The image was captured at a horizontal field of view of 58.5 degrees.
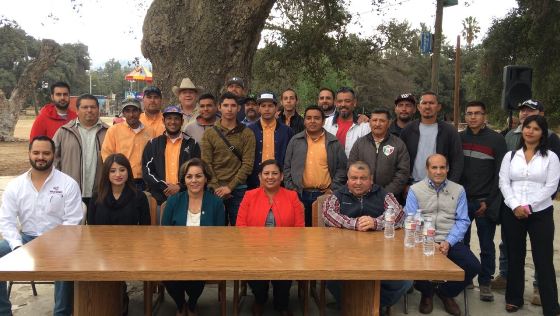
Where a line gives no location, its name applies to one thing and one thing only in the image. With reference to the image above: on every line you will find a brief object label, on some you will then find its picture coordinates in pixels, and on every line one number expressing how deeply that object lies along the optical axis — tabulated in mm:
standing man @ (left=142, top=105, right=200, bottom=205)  4828
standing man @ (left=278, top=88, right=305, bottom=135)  5688
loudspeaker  7156
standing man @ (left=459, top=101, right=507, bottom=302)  4852
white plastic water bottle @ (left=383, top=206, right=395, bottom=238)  3868
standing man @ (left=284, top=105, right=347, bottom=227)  4969
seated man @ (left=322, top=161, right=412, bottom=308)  4055
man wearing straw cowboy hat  5884
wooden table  2965
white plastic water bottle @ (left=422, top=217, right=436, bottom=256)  3402
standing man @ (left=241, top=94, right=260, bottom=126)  5848
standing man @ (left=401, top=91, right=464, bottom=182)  4863
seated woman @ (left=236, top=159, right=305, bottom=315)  4328
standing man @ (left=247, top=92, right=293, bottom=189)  5230
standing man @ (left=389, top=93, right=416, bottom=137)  5195
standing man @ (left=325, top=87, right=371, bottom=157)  5426
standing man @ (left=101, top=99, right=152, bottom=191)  4984
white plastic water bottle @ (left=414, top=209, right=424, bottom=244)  3656
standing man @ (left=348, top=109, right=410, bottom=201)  4781
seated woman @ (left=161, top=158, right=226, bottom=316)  4215
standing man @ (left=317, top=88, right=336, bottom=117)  5816
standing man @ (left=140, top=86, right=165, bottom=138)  5469
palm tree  50812
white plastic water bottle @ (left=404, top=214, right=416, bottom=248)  3611
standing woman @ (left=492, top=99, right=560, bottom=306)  4625
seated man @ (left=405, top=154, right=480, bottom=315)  4348
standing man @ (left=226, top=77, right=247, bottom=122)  6048
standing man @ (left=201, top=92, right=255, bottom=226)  4949
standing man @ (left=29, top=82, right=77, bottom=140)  5453
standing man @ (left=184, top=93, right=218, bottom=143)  5293
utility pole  12742
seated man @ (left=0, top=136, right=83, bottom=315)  3977
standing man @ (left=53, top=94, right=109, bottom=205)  4949
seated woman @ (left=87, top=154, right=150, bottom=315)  4211
